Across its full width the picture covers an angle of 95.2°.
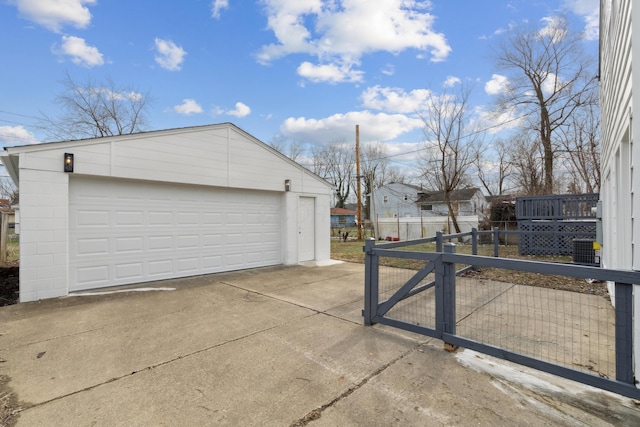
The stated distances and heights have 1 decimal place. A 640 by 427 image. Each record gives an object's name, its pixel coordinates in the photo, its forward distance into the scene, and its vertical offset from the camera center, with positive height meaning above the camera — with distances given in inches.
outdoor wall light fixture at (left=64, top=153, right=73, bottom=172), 206.4 +37.0
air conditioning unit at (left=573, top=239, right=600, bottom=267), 302.8 -41.7
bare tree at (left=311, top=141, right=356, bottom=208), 1389.0 +249.6
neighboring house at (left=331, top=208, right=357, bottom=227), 1731.1 -24.3
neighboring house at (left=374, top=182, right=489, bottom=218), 1168.2 +52.2
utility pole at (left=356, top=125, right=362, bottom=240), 713.3 +89.4
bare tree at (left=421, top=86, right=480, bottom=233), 550.0 +141.9
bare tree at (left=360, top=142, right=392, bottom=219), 1273.4 +224.6
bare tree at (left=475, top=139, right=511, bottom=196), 839.7 +142.0
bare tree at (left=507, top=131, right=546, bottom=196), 696.4 +130.0
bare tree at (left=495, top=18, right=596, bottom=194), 621.6 +305.7
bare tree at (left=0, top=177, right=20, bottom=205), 1187.3 +110.4
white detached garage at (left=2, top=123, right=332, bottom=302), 200.4 +5.0
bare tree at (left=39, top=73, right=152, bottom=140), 606.5 +236.2
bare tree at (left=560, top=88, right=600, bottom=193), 589.9 +139.9
